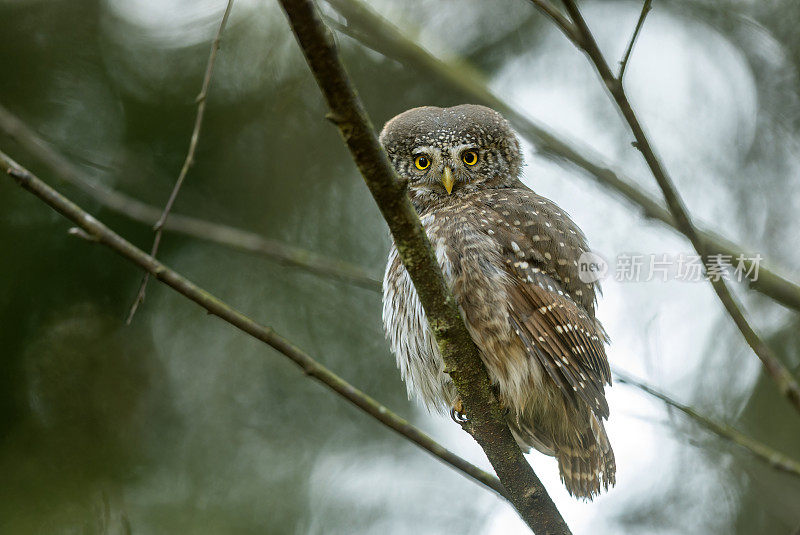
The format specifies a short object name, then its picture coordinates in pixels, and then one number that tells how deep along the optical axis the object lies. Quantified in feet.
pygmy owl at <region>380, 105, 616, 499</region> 23.73
